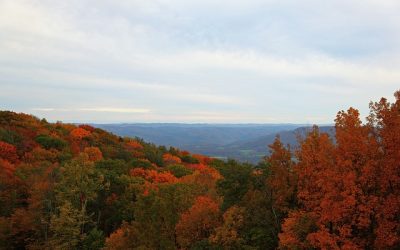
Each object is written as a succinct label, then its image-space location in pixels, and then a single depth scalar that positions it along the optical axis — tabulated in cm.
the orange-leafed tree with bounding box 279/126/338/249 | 3017
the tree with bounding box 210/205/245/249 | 3506
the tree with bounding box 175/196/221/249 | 3969
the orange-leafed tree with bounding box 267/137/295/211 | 3547
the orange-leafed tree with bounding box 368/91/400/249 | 2725
